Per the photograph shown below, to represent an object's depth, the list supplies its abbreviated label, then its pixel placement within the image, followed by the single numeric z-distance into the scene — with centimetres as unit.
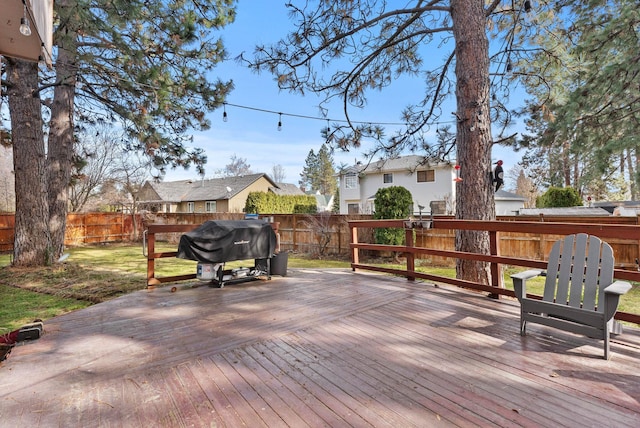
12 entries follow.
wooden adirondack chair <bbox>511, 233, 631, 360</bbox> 229
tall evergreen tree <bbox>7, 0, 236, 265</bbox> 541
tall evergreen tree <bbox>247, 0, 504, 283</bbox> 448
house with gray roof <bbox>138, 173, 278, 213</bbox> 2695
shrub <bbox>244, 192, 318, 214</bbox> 2020
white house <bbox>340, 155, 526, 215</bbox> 2058
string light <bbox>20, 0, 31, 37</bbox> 267
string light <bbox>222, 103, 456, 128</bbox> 635
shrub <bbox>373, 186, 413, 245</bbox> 1013
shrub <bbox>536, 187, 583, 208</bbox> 1509
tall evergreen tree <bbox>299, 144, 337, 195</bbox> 4905
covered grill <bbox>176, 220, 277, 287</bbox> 441
